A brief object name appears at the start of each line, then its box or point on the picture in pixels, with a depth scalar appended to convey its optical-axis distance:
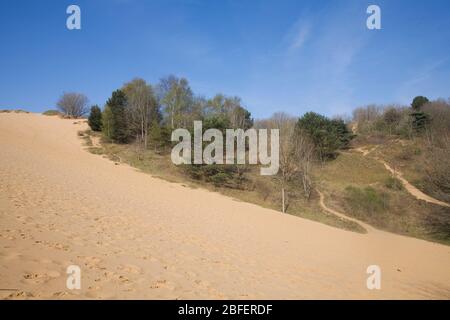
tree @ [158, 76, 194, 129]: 41.56
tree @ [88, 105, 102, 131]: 44.72
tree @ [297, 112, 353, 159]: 42.06
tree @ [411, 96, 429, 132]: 46.41
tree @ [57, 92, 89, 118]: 65.75
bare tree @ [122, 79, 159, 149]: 38.38
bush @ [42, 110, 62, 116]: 64.76
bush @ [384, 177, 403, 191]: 30.83
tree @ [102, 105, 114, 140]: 36.69
